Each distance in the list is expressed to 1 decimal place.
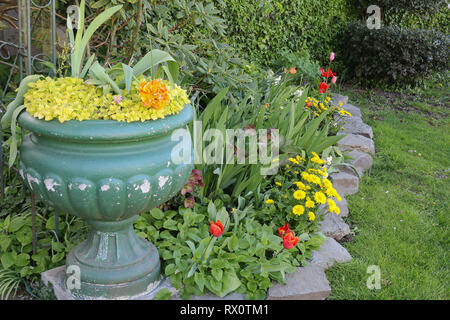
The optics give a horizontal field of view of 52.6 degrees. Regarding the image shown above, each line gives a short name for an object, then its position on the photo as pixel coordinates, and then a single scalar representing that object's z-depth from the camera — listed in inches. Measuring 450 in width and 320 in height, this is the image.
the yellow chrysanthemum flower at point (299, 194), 97.5
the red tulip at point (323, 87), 154.7
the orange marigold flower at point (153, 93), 69.5
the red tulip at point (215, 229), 75.9
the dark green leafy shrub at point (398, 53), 238.5
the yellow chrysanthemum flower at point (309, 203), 96.8
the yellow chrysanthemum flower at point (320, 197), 98.2
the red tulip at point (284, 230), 89.2
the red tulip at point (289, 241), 82.8
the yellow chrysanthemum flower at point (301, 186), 99.9
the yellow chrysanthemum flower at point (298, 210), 96.9
